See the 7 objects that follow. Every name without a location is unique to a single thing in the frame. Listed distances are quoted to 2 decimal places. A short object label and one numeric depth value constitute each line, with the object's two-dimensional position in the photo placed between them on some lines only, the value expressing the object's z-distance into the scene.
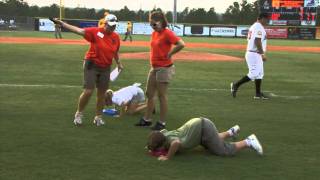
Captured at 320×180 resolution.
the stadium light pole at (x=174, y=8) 61.12
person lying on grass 6.82
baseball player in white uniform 12.66
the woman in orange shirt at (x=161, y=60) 8.56
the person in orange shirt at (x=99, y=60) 8.62
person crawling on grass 9.78
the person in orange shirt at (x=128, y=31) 44.25
